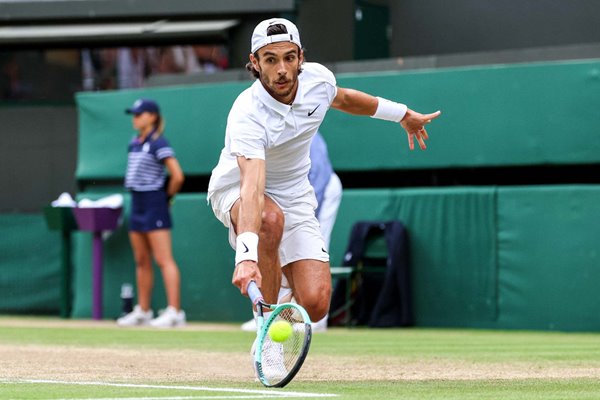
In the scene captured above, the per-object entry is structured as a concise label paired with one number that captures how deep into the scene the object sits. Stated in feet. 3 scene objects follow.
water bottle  94.94
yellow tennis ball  37.65
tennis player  40.86
